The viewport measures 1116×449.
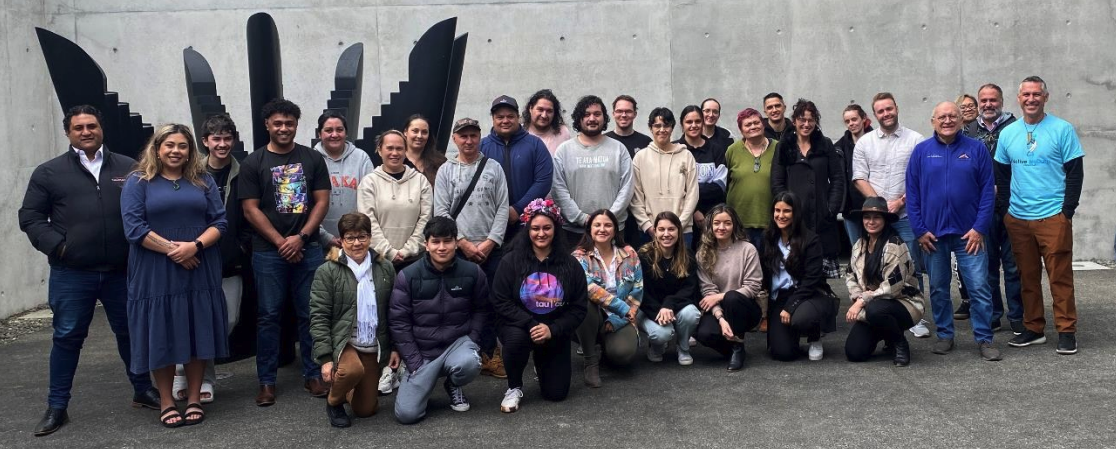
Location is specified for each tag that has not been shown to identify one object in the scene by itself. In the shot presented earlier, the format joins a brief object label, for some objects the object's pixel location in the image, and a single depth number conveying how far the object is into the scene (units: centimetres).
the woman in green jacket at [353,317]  465
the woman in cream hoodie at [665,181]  602
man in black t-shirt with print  510
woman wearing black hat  546
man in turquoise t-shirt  559
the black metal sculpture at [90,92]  562
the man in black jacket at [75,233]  468
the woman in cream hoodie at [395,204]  535
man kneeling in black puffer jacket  479
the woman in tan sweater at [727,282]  552
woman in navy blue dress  466
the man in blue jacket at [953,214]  561
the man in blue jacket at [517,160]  576
